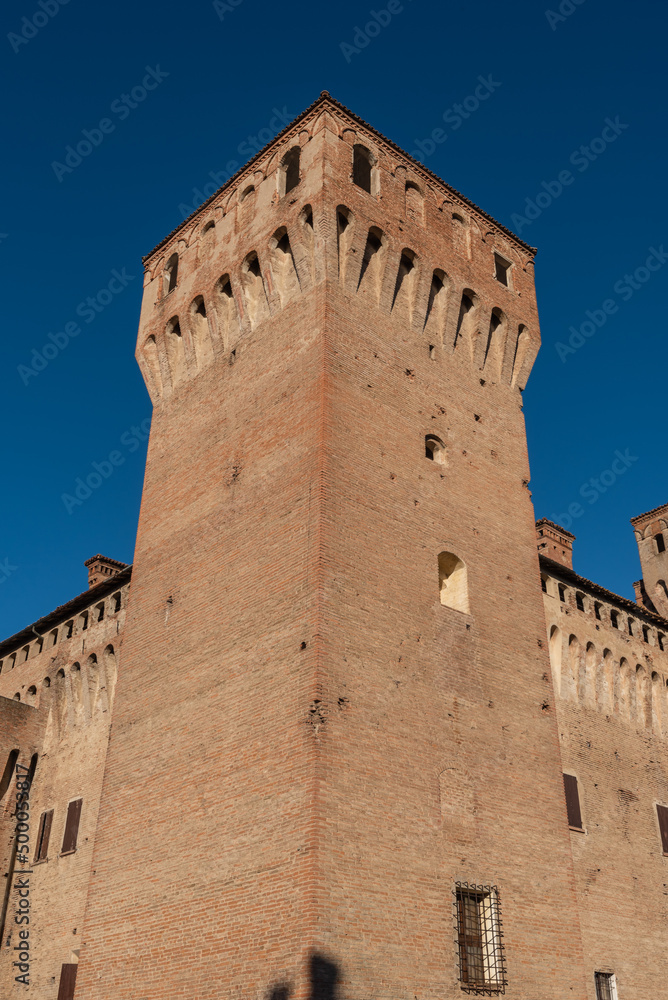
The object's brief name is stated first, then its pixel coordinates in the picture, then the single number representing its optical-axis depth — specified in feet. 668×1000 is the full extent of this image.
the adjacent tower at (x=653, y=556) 87.04
